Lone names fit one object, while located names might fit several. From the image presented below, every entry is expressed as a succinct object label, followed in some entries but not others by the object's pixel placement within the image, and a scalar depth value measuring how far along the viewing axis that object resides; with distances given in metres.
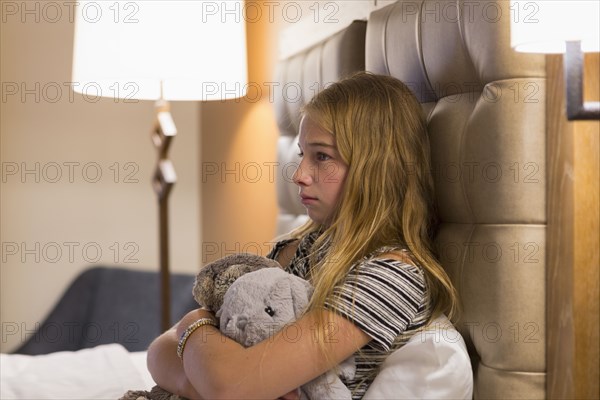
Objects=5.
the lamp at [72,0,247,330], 3.49
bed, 2.77
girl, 2.69
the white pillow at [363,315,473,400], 2.75
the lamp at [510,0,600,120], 2.60
